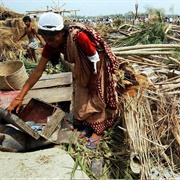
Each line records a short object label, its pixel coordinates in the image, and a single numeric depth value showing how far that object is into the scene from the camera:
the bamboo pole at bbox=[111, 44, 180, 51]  5.08
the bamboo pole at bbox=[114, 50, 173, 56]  4.75
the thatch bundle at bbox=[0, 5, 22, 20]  12.81
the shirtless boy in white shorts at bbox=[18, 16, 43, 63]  6.98
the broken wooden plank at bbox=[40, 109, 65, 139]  2.73
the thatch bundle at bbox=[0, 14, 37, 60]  7.88
